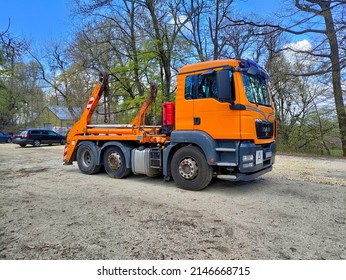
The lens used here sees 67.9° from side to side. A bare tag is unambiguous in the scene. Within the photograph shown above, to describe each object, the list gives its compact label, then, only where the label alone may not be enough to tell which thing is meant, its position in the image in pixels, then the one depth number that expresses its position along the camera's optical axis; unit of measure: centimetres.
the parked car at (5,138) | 2527
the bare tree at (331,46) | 1162
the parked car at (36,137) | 1956
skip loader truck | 512
